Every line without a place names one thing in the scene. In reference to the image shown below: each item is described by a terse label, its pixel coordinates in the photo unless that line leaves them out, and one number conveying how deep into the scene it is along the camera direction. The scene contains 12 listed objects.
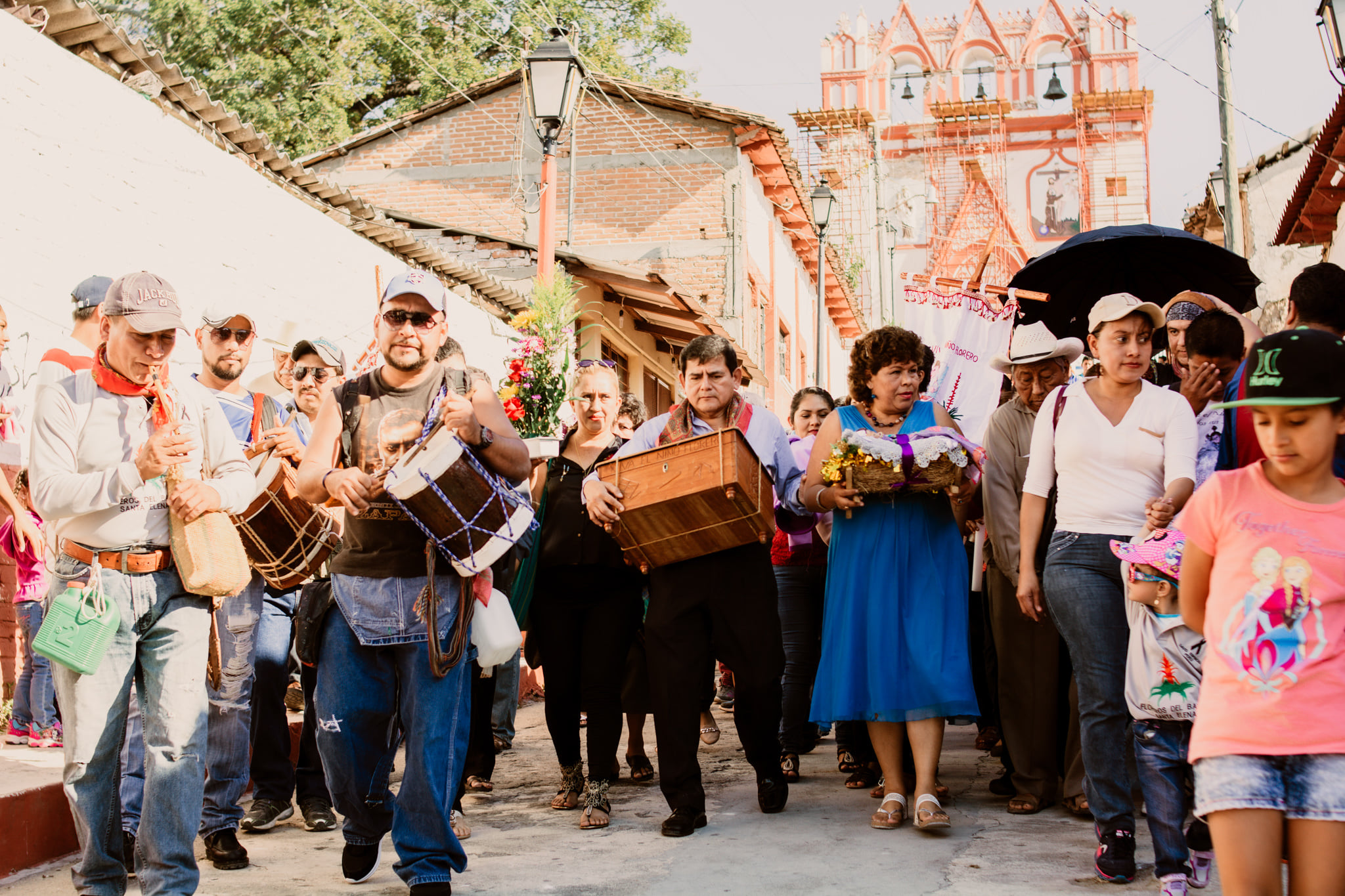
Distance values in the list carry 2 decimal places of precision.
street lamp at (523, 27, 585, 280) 10.00
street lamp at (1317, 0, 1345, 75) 8.89
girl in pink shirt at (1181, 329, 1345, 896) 3.07
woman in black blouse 6.34
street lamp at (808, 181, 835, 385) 19.84
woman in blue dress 5.67
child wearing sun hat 4.44
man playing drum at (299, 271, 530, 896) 4.51
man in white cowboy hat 5.98
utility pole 15.66
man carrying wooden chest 5.82
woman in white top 4.84
